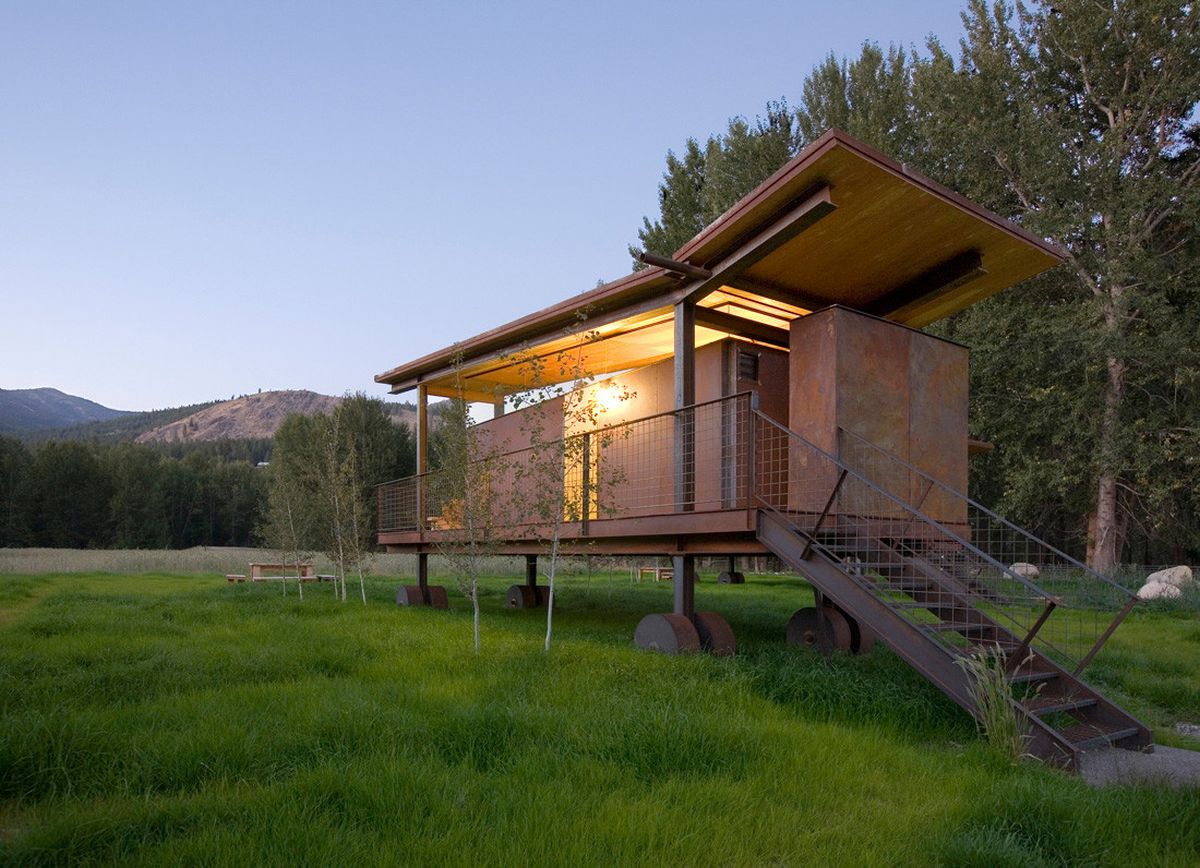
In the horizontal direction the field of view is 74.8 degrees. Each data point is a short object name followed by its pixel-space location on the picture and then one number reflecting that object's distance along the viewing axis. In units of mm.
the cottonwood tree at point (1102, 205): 20906
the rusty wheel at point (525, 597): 15453
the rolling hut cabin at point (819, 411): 6887
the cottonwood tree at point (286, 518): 17547
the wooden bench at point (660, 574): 25923
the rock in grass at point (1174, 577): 18109
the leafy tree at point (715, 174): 26859
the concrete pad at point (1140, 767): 4816
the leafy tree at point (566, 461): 8320
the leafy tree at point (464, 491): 8742
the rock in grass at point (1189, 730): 6703
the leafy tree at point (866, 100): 25828
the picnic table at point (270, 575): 22891
